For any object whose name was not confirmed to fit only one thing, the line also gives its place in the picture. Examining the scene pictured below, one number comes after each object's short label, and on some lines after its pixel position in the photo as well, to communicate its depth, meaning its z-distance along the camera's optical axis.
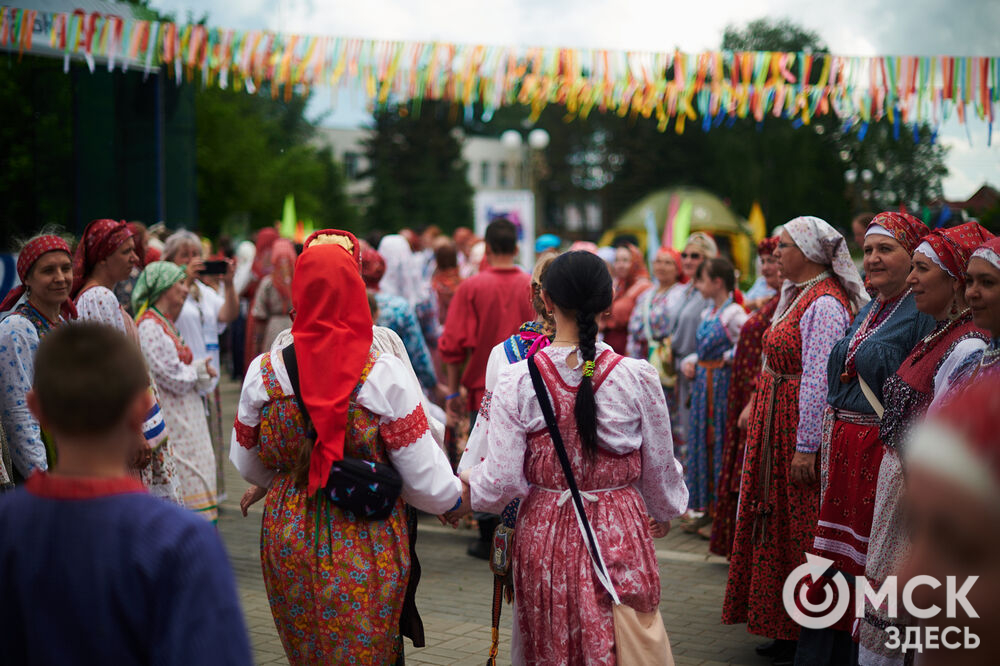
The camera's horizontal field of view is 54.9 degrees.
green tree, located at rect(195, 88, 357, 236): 35.91
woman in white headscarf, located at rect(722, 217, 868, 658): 4.75
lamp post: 23.89
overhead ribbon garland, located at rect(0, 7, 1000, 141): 11.72
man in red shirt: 6.70
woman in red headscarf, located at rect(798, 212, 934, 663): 4.11
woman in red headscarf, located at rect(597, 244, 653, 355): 9.49
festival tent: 39.28
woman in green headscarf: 6.18
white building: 77.19
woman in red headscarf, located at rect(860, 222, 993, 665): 3.70
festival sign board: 17.22
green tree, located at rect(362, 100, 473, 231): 56.72
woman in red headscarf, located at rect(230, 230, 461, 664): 3.27
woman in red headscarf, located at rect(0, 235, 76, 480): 4.25
